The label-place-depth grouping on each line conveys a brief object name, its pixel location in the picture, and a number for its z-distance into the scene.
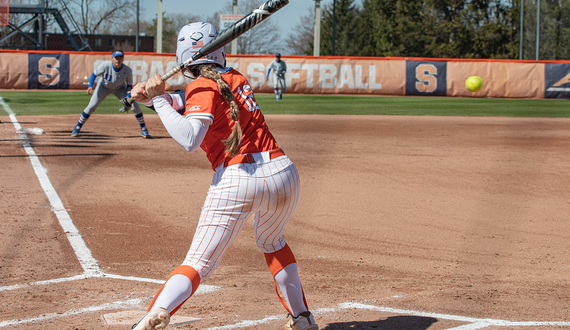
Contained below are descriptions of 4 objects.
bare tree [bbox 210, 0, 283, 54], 59.78
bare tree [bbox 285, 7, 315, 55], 64.69
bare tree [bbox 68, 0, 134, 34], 56.65
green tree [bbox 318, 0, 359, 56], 57.06
